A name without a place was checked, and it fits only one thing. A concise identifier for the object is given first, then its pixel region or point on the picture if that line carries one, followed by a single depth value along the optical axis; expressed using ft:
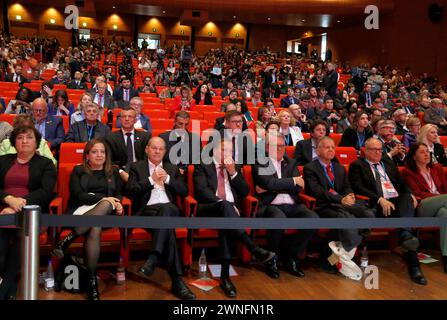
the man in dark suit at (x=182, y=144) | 11.57
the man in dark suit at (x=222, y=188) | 9.31
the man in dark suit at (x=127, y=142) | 12.12
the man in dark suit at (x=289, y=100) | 25.57
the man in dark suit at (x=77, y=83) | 26.30
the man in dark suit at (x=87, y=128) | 13.41
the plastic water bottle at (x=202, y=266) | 9.64
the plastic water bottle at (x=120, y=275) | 8.98
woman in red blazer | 11.46
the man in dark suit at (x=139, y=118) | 15.79
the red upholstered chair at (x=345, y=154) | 13.99
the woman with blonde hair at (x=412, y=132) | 15.72
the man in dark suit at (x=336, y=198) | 9.90
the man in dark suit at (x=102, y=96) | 20.49
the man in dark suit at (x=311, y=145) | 12.78
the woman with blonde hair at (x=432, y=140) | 12.95
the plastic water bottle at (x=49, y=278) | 8.55
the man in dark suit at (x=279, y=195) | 9.93
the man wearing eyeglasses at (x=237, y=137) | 11.66
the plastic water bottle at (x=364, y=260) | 10.50
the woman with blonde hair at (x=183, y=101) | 20.71
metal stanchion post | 5.37
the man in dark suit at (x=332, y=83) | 30.89
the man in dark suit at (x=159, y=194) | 8.67
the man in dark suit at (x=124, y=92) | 23.58
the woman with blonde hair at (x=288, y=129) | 15.35
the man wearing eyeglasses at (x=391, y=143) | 13.41
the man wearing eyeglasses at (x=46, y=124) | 13.70
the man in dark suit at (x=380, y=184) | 10.93
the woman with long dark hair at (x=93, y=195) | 8.43
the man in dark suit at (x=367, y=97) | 28.76
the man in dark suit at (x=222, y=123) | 15.24
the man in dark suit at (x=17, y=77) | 27.12
